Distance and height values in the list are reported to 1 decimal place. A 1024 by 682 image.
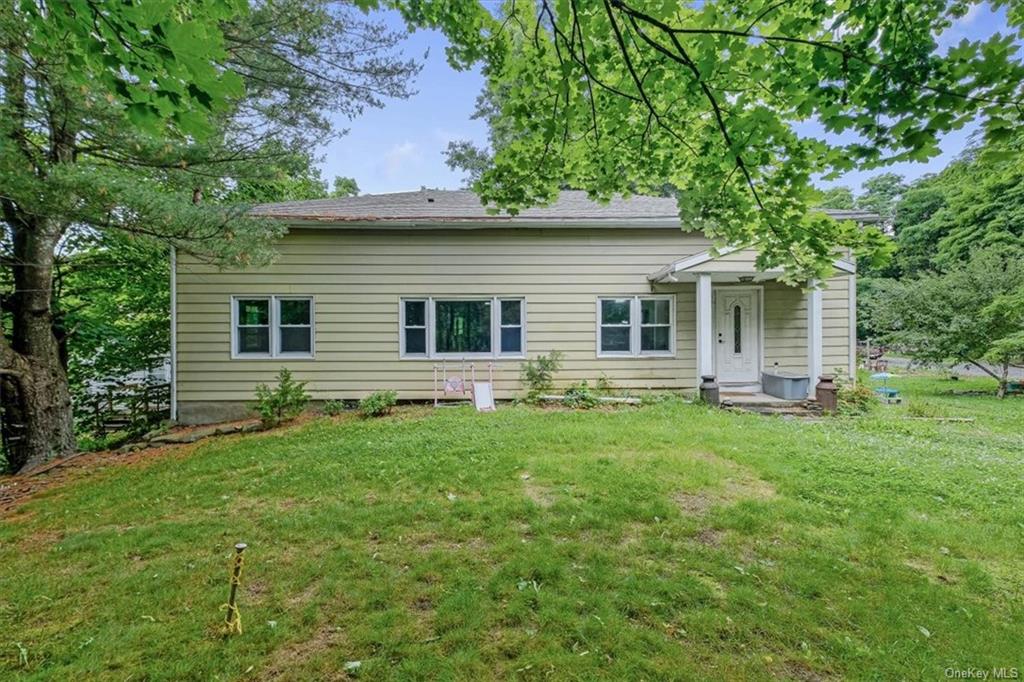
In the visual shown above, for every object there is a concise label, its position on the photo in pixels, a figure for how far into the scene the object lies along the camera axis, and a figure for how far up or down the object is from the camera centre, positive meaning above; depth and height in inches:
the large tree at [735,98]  97.0 +66.1
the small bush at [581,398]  340.6 -41.3
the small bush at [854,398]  330.6 -40.9
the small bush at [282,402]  310.0 -40.5
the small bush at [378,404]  328.5 -43.5
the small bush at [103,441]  309.6 -70.4
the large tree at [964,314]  462.3 +31.1
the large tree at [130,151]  197.9 +98.9
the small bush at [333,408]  345.3 -49.3
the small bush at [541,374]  360.2 -24.4
